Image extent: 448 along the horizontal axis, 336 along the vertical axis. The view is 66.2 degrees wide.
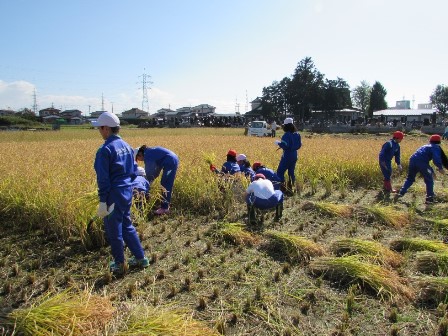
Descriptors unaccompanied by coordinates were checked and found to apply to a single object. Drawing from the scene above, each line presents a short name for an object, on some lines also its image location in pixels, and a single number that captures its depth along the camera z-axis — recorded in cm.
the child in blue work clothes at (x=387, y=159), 707
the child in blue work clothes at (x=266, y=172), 594
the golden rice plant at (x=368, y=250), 347
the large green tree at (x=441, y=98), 5259
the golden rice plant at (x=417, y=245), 378
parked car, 2517
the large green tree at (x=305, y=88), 4309
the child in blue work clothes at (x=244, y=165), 636
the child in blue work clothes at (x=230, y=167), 604
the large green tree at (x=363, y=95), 6906
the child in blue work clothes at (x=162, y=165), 534
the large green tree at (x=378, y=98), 5344
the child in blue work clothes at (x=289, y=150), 673
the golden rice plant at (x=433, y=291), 286
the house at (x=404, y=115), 4162
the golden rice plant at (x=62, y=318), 222
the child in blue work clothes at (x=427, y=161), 617
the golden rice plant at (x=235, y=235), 416
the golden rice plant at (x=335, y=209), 520
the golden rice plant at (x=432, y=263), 335
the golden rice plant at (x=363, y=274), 294
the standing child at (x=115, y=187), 323
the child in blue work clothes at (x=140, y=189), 460
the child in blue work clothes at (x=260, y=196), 482
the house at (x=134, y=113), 7894
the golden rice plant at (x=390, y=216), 480
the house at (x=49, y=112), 8669
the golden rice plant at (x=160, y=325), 220
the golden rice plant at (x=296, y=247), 371
